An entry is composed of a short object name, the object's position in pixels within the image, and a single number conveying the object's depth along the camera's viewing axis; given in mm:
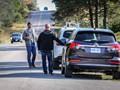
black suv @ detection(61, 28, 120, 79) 16859
